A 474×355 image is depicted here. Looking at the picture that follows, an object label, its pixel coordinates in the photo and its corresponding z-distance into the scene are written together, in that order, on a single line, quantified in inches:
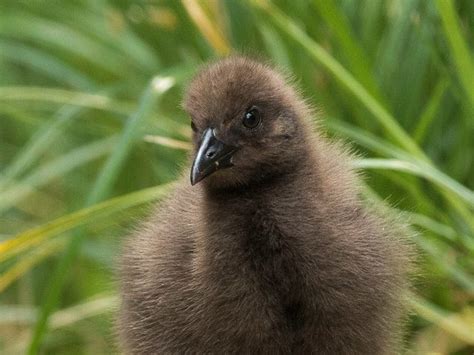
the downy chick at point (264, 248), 169.6
